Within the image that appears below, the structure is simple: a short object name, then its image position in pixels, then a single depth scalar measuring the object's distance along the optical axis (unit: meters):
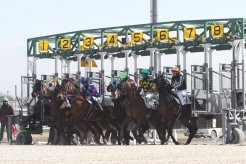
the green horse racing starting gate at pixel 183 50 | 23.09
